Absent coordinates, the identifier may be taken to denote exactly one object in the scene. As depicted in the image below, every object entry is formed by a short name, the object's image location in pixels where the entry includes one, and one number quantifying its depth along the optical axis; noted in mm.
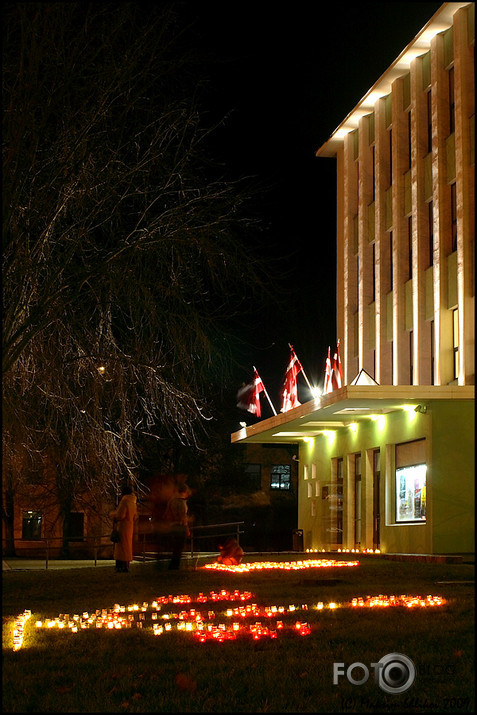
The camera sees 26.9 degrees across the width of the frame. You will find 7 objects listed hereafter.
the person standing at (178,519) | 17875
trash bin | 39562
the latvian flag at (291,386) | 34094
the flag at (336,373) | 32219
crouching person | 21438
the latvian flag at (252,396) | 35062
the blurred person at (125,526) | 20062
